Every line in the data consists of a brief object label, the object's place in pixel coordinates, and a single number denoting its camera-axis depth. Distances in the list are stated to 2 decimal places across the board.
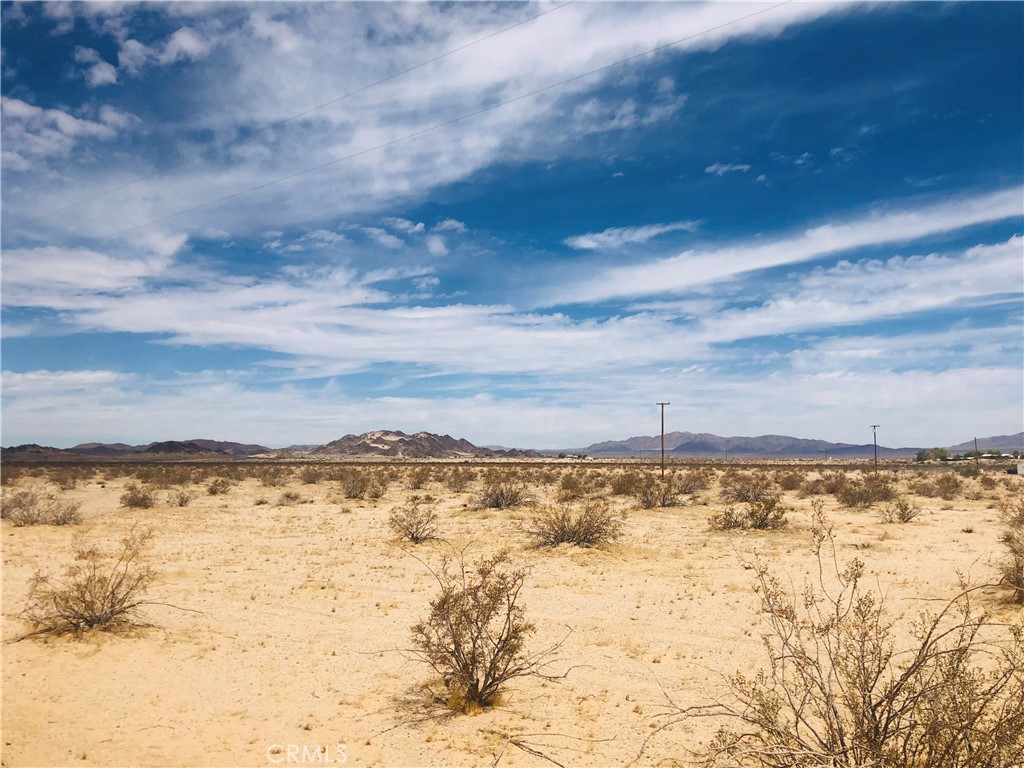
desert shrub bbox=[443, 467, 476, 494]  37.03
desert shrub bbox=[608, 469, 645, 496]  31.69
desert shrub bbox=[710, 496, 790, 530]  19.91
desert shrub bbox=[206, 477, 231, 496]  33.34
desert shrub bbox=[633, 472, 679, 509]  26.86
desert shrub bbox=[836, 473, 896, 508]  26.59
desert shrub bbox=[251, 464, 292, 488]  41.12
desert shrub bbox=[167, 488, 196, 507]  27.72
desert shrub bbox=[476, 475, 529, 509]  26.98
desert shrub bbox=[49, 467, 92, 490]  36.41
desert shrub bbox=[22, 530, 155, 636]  9.33
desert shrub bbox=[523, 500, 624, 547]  17.06
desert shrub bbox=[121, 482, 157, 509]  26.23
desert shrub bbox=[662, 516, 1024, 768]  4.23
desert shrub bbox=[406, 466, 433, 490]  38.56
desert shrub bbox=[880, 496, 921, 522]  21.21
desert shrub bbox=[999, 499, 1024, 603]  10.77
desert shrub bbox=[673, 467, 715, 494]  33.59
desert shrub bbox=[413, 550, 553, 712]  7.32
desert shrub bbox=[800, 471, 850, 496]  32.81
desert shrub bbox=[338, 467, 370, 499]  32.09
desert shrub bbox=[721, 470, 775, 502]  28.44
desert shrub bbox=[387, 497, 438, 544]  18.55
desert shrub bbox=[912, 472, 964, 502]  30.55
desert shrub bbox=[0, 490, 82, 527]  20.30
